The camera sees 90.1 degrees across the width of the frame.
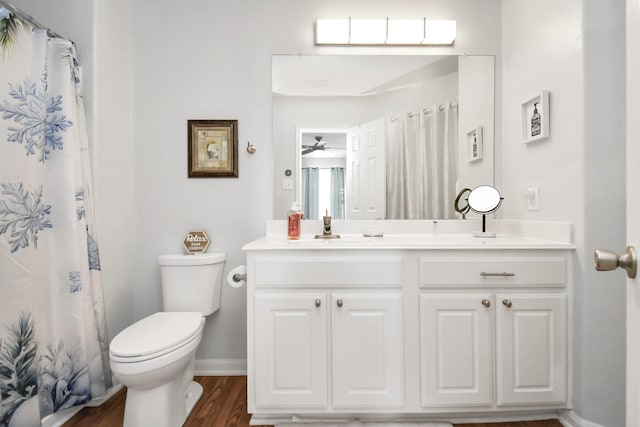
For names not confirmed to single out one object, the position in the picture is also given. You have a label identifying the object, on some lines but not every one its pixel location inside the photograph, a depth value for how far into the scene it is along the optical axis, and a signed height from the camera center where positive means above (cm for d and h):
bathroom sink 152 -17
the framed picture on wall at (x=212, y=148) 202 +39
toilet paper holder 172 -37
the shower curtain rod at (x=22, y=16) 124 +82
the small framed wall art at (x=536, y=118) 161 +47
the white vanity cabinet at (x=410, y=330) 145 -55
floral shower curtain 125 -12
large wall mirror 201 +48
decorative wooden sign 197 -20
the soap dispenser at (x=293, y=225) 184 -9
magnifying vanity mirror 188 +4
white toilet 131 -58
